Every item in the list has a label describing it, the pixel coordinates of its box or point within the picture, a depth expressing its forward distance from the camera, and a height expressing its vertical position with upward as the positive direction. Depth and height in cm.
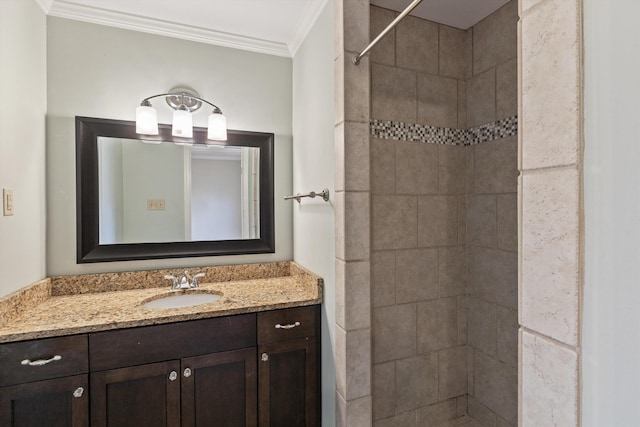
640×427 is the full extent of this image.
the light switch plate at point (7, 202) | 143 +5
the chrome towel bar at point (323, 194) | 166 +9
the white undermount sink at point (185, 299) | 184 -52
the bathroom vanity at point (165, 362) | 133 -70
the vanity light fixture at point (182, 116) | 189 +59
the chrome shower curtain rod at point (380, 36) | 109 +71
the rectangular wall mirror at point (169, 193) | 190 +12
